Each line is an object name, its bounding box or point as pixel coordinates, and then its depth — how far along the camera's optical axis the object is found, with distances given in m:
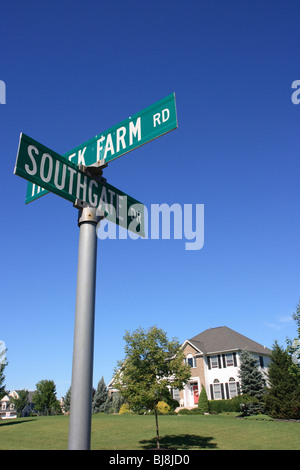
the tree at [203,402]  40.66
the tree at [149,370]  19.66
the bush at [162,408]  21.30
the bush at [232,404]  36.88
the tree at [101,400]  56.22
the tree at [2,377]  34.22
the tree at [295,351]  35.59
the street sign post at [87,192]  2.48
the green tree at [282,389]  33.00
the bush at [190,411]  40.09
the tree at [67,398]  65.00
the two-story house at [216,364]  44.38
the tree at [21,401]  74.72
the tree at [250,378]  38.19
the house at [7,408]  107.82
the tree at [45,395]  51.94
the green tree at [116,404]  52.66
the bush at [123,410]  45.34
